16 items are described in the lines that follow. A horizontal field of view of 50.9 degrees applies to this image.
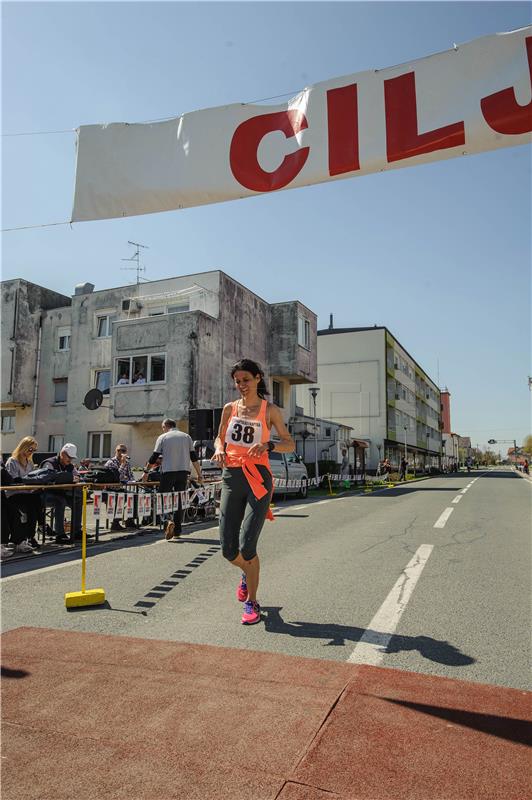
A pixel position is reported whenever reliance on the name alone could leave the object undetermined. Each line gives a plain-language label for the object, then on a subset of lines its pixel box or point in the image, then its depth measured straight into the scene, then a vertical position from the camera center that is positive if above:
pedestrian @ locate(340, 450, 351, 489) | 33.58 -0.31
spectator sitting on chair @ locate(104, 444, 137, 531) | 11.53 -0.04
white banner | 4.54 +2.90
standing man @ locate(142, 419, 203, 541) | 9.82 +0.09
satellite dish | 21.92 +2.52
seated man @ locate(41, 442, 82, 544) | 8.91 -0.60
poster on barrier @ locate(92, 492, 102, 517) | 7.93 -0.57
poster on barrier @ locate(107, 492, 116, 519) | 8.61 -0.65
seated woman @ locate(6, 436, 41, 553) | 8.06 -0.74
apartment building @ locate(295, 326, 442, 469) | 57.22 +8.27
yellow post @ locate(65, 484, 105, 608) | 4.93 -1.20
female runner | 4.41 -0.07
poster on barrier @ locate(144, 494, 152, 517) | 9.46 -0.70
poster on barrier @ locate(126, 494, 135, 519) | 9.11 -0.70
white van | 19.48 -0.21
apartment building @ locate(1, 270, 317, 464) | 25.81 +5.69
